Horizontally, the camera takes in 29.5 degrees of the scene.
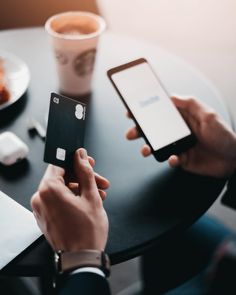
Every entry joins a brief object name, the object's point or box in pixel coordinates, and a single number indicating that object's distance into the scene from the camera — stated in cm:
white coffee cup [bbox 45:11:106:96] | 83
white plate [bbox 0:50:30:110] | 88
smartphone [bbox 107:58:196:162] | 79
